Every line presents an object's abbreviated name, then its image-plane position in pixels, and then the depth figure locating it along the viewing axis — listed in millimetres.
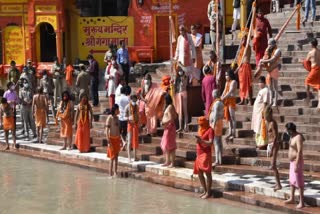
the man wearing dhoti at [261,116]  15227
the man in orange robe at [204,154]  13711
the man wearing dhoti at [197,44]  18625
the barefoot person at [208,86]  17031
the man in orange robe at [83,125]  18641
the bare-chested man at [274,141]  13148
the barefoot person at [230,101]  16141
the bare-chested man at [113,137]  16141
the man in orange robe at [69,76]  25625
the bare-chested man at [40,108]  20641
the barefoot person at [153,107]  18109
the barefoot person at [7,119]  20547
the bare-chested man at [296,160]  12281
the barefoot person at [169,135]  15891
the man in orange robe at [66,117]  19203
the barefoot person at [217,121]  15078
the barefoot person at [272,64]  16438
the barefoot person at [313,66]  16016
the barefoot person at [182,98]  17719
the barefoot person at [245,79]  17469
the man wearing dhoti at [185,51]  17969
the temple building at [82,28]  28891
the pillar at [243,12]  23062
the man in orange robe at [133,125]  16984
